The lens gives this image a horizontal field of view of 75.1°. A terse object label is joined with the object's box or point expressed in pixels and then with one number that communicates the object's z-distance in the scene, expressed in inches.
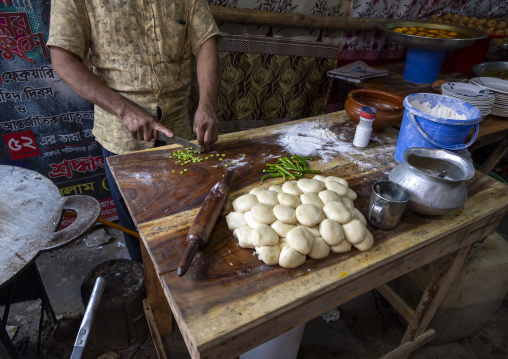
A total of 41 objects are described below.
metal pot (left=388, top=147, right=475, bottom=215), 62.7
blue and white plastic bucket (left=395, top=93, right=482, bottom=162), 75.8
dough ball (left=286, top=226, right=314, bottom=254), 54.3
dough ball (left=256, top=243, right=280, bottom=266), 54.2
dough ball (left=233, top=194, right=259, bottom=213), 63.2
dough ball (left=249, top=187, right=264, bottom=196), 67.1
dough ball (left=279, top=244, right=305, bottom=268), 53.5
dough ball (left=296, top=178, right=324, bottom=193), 67.7
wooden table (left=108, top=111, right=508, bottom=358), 47.9
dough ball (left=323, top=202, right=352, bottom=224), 60.0
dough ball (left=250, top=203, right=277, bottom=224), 59.1
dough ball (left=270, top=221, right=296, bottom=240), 57.7
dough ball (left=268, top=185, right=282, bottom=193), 67.8
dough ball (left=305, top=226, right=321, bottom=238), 58.2
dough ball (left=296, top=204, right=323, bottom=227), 59.2
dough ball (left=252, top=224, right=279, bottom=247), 55.0
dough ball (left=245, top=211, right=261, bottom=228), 59.0
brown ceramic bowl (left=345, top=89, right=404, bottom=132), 95.3
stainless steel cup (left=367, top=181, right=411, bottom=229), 61.1
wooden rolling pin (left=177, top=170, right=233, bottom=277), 50.3
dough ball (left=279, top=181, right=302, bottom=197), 66.9
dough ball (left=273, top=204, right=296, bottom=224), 59.5
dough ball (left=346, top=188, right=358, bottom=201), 69.5
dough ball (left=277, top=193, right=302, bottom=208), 63.3
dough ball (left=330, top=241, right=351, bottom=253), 57.9
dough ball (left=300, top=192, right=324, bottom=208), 63.5
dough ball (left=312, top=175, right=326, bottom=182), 73.6
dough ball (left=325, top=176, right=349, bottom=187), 72.1
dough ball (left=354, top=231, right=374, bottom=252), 58.7
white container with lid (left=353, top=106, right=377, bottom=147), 88.9
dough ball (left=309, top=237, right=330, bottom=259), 56.1
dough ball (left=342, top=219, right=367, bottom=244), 57.8
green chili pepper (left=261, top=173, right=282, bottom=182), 76.0
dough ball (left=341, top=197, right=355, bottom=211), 64.3
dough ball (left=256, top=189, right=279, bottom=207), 63.6
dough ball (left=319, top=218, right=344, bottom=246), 56.9
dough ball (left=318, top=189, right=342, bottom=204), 64.1
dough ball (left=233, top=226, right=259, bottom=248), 55.9
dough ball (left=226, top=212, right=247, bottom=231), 60.6
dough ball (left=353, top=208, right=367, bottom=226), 62.9
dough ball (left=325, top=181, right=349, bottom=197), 67.8
